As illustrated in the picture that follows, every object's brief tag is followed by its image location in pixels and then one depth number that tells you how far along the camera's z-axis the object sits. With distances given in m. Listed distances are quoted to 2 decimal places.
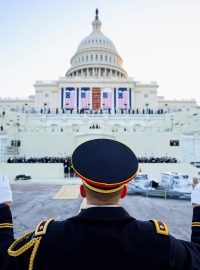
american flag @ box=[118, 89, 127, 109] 69.03
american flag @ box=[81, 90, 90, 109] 68.06
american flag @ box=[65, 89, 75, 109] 68.66
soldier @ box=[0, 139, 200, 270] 1.57
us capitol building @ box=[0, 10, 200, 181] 35.16
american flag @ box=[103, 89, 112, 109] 66.94
